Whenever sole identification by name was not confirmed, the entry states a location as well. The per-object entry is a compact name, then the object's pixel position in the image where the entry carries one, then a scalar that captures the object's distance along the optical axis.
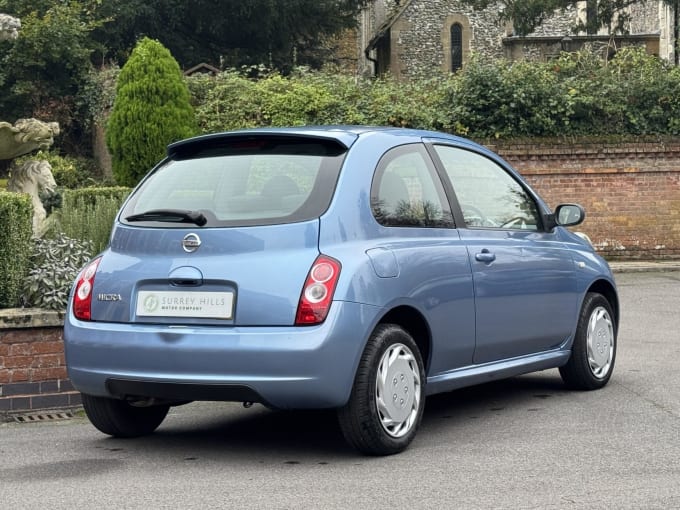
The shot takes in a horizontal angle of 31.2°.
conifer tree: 21.31
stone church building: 50.28
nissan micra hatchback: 5.90
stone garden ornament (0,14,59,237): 12.31
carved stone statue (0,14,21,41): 12.12
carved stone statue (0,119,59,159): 12.84
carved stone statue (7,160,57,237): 13.40
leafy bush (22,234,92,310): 8.09
